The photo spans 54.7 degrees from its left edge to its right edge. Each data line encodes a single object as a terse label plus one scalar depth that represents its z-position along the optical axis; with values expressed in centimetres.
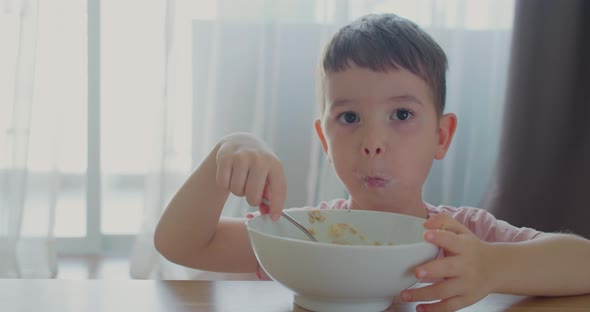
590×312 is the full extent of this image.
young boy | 66
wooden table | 58
